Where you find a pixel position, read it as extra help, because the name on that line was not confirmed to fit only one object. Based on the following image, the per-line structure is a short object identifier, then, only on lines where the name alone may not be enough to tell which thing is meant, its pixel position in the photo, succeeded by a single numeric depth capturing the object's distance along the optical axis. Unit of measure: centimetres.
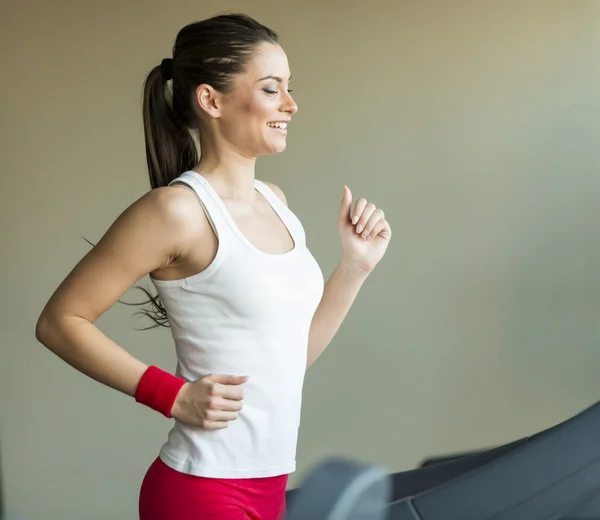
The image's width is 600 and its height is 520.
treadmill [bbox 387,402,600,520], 231
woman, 269
